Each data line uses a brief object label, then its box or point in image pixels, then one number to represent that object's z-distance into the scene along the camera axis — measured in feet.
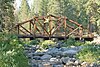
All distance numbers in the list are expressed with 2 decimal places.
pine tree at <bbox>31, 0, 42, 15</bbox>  328.62
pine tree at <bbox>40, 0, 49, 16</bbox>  244.63
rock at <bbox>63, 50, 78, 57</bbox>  63.39
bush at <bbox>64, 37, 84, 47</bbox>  87.75
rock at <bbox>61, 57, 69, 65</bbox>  53.86
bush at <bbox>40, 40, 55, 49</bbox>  81.00
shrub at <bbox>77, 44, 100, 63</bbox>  54.02
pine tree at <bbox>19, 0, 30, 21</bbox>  269.64
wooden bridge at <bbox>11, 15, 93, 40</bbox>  103.07
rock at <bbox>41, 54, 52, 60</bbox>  58.49
